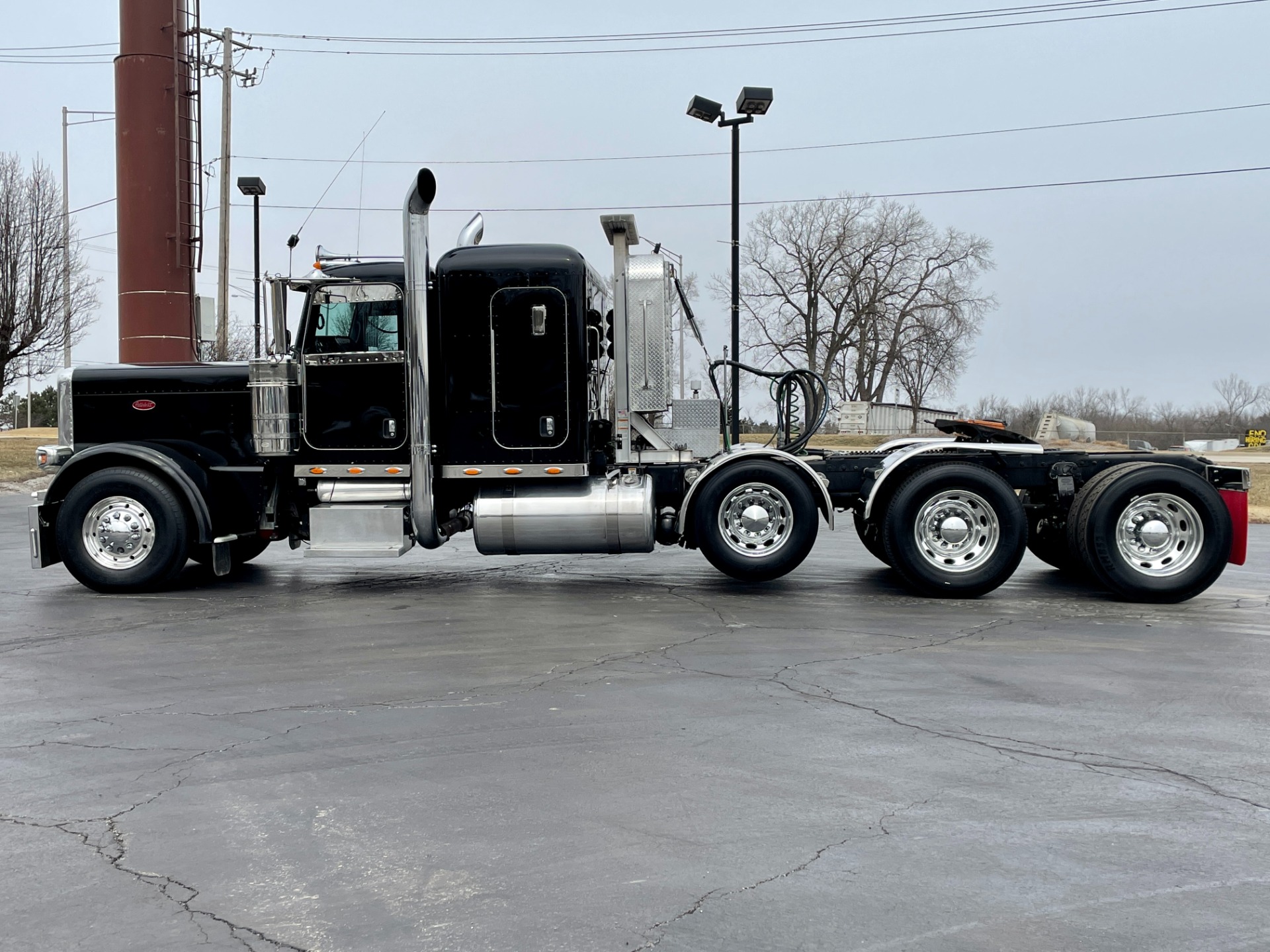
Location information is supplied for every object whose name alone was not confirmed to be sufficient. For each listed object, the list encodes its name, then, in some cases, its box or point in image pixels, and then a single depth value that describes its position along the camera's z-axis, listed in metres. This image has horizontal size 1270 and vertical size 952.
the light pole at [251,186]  28.70
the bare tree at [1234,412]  56.84
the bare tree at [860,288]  51.44
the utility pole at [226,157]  28.16
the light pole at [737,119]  17.66
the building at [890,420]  49.12
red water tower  26.31
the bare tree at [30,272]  33.28
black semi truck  9.39
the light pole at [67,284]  34.28
